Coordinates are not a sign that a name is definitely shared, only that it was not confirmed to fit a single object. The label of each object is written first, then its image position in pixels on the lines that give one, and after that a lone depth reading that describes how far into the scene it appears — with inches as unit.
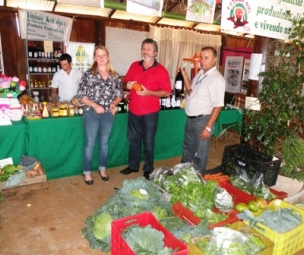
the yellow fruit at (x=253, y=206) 86.8
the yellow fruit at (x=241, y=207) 87.1
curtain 284.8
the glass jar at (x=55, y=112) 131.6
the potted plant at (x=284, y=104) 113.8
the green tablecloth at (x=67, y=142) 128.3
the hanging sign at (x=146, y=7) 109.9
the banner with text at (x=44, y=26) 213.8
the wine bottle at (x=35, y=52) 229.0
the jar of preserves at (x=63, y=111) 133.8
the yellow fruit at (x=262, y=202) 89.0
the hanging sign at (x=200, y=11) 122.8
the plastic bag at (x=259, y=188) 98.5
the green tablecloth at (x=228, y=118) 180.7
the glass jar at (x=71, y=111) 136.2
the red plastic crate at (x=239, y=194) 97.6
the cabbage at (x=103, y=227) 87.8
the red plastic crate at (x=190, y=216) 79.0
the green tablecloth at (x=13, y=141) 120.6
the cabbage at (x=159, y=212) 87.3
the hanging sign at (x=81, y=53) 247.9
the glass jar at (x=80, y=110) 138.3
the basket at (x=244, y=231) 64.7
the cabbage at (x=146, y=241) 64.2
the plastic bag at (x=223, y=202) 88.0
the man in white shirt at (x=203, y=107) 116.5
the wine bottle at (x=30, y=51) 226.7
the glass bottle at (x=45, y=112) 130.8
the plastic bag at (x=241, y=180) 105.1
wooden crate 118.6
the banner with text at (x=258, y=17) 106.1
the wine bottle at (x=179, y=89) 168.8
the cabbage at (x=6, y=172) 118.5
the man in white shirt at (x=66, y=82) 175.2
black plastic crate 109.3
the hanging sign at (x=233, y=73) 317.4
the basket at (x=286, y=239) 74.6
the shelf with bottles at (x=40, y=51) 228.4
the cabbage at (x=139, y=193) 92.4
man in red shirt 127.1
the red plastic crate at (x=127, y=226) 64.3
